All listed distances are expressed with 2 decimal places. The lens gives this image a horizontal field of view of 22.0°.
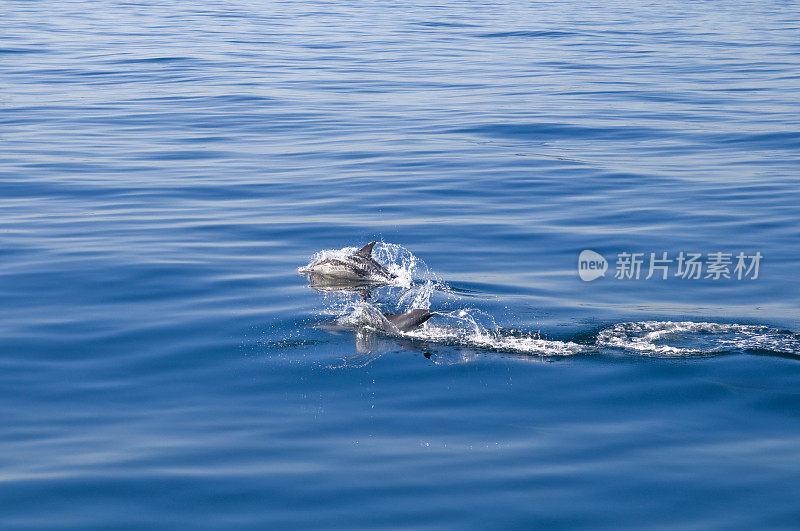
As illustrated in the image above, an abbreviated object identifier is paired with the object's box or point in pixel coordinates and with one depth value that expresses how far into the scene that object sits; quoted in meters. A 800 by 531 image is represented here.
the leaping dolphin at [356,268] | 22.53
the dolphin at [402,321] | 18.67
